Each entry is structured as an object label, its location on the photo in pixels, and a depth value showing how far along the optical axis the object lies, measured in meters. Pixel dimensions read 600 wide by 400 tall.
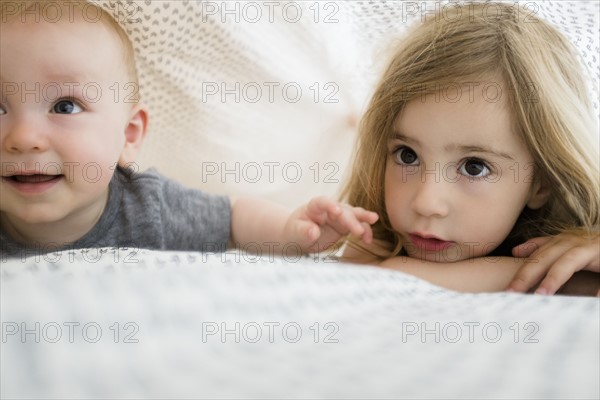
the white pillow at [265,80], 0.87
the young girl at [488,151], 0.76
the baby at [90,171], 0.67
